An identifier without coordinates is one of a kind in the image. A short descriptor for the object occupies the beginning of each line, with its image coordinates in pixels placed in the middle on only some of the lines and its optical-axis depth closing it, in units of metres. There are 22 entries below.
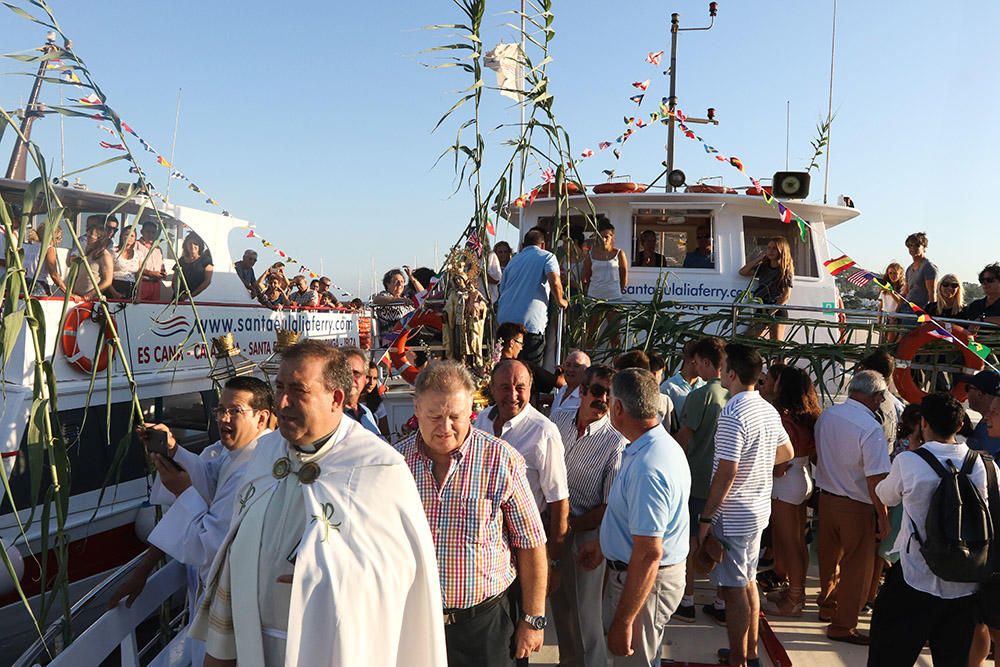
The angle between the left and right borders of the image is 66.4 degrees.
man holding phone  2.96
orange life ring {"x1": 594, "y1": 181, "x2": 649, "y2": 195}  8.26
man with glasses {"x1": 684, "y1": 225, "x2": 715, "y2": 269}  8.33
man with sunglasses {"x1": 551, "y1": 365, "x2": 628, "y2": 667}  3.82
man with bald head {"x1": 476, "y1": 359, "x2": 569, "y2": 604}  3.41
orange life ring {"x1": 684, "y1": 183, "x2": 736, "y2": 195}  8.42
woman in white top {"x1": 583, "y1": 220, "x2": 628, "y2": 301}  7.31
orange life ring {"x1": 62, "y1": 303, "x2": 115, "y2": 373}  5.52
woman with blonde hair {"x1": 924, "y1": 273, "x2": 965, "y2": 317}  6.71
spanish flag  7.14
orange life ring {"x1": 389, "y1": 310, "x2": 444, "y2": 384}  6.41
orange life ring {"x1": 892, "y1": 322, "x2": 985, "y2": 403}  5.74
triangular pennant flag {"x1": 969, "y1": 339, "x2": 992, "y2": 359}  5.30
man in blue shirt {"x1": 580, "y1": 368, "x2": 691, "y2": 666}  2.97
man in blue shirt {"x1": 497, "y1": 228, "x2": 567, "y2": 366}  5.93
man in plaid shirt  2.70
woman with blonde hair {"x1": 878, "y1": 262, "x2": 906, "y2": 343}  7.74
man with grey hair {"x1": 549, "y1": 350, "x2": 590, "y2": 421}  4.55
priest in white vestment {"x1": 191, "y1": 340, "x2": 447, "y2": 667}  2.17
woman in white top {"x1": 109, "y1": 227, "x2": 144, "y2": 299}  7.01
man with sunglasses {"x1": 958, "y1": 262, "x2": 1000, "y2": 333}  6.27
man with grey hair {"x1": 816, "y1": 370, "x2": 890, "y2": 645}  4.44
